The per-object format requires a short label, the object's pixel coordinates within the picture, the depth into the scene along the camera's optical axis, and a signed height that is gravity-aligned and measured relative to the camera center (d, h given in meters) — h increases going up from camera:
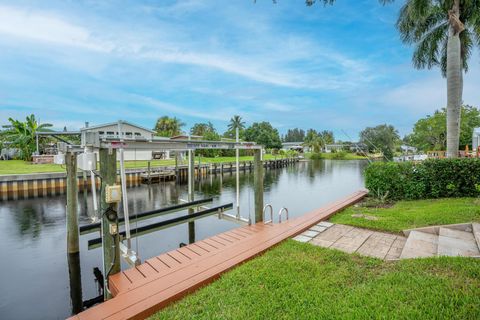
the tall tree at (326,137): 70.82 +4.01
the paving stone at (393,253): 3.73 -1.61
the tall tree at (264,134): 64.62 +4.49
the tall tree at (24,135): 27.67 +2.23
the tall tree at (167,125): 44.66 +4.99
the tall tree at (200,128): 51.20 +5.30
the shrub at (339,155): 54.62 -1.08
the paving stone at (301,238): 4.58 -1.65
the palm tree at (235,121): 66.56 +7.95
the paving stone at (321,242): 4.30 -1.65
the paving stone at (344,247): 4.02 -1.63
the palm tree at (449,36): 9.39 +5.13
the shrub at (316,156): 54.38 -1.21
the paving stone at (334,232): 4.71 -1.66
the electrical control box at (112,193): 3.37 -0.54
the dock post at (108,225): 3.44 -1.02
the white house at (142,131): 24.48 +2.28
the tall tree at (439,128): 28.90 +2.56
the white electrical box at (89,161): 3.80 -0.11
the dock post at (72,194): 5.70 -0.92
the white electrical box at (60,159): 6.12 -0.12
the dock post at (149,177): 19.39 -1.87
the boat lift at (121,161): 3.39 -0.11
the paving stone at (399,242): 4.18 -1.63
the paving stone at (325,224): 5.52 -1.66
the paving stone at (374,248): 3.85 -1.62
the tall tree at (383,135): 54.01 +3.29
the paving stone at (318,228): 5.19 -1.66
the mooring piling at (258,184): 5.88 -0.79
